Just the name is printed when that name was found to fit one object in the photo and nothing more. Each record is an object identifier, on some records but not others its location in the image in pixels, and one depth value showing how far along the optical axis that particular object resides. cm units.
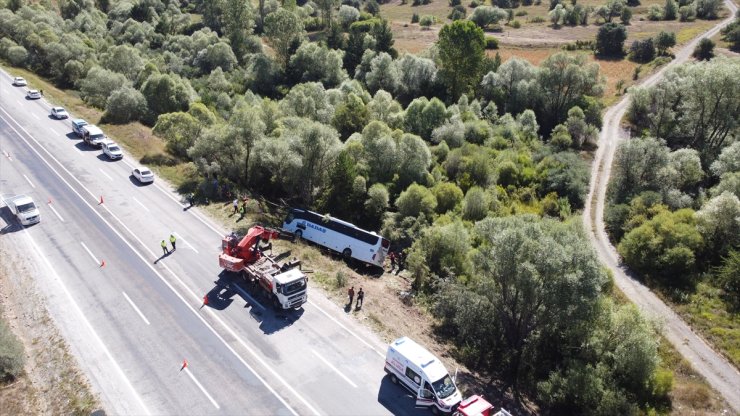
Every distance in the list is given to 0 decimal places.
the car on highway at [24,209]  4288
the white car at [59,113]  6650
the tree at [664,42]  10981
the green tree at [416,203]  5100
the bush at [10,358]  2819
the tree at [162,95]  7181
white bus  4459
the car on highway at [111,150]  5672
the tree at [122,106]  6800
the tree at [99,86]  7369
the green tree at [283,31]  9994
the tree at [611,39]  11211
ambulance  2708
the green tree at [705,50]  10256
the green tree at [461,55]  8556
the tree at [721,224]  4450
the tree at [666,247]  4397
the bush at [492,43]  12036
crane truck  3375
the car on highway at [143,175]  5212
